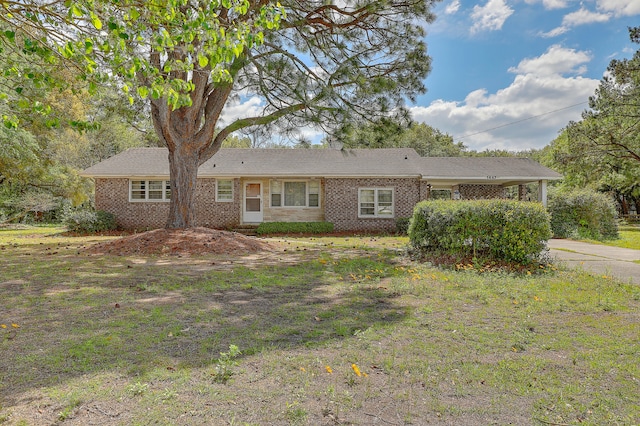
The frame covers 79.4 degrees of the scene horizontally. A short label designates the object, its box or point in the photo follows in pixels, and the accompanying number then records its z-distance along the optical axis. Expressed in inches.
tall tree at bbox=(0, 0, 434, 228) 406.0
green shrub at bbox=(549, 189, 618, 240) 633.6
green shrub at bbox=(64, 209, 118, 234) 702.5
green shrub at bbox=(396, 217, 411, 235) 722.2
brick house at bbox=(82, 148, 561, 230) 764.0
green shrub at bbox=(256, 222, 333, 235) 730.2
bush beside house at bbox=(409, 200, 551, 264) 301.9
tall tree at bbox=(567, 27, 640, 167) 722.2
